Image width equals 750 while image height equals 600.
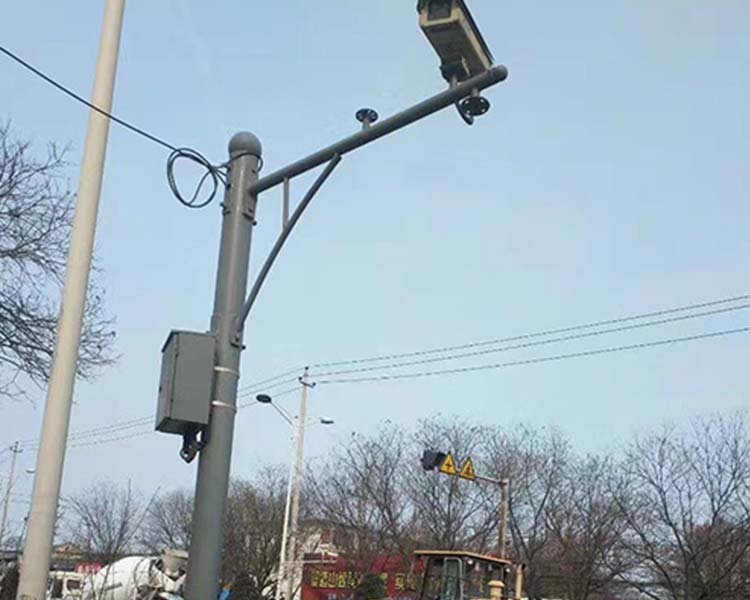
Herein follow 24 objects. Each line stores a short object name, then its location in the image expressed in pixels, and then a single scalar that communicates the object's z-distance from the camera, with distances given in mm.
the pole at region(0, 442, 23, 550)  14338
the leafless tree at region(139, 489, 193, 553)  66562
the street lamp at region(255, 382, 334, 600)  36031
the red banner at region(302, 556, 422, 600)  41000
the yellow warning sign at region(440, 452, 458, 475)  22984
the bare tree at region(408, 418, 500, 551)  40906
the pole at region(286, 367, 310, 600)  35906
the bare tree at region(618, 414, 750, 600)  33594
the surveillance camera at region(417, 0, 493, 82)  5688
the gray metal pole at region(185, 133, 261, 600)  5391
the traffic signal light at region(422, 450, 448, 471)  22734
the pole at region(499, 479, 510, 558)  27906
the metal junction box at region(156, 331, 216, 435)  5348
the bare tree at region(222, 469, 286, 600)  46581
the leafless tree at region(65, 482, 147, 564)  45562
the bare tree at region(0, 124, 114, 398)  13703
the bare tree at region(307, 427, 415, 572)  42531
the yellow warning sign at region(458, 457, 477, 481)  24906
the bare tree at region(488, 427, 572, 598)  39781
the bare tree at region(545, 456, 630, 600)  38438
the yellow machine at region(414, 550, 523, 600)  22172
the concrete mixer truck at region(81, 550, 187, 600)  15656
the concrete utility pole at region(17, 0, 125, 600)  5727
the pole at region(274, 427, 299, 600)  39125
